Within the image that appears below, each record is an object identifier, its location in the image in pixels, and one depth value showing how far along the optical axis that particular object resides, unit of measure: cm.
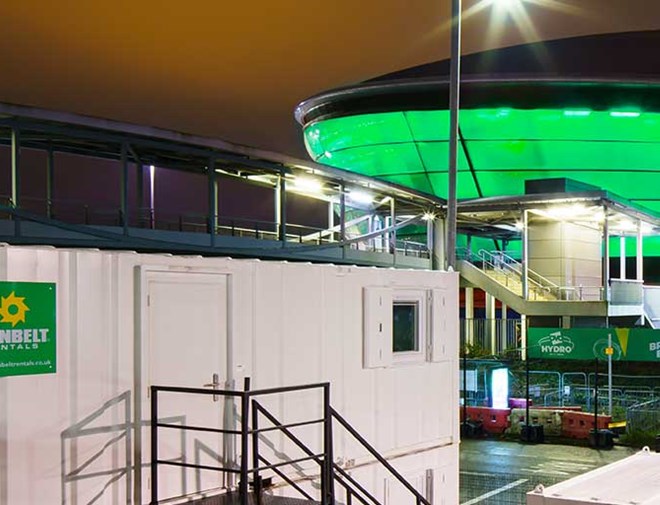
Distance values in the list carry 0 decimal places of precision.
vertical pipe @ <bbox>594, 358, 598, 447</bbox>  2258
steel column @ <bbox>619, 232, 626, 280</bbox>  4241
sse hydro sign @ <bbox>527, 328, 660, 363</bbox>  2292
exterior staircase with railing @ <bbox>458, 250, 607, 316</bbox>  3378
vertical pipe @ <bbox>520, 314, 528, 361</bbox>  3436
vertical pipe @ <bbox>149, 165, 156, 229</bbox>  2545
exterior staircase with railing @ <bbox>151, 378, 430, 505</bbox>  742
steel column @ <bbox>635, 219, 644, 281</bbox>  3960
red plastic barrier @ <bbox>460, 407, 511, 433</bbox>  2486
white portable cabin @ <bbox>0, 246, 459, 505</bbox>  737
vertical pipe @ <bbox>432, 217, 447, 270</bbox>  3653
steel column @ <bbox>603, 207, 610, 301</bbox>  3359
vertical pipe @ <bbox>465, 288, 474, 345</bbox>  4400
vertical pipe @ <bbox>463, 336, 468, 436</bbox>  2444
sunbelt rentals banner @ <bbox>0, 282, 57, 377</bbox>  711
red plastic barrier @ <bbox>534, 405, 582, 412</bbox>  2478
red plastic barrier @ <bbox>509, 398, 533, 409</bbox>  2569
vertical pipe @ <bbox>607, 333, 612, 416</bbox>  2286
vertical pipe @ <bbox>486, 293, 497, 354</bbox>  3649
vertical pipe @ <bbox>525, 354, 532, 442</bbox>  2362
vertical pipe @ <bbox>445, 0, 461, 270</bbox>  1421
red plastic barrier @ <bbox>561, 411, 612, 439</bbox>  2352
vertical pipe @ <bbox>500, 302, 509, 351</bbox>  3760
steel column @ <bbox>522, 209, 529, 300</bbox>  3556
